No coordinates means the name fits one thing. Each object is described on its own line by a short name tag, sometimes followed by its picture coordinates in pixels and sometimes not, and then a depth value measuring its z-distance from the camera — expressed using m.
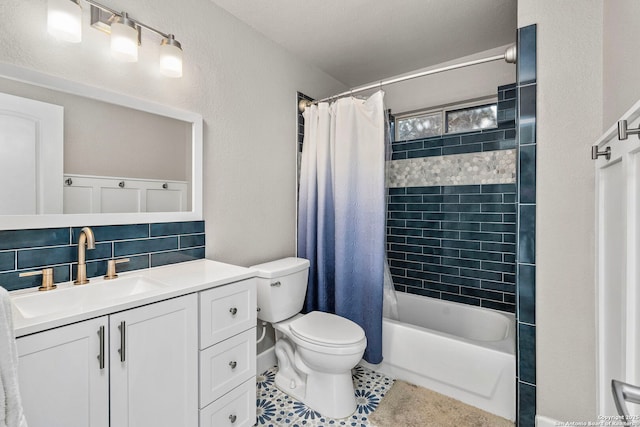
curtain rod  1.59
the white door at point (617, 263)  0.79
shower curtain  2.04
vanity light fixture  1.21
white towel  0.68
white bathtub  1.69
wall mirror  1.18
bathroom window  2.47
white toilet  1.68
